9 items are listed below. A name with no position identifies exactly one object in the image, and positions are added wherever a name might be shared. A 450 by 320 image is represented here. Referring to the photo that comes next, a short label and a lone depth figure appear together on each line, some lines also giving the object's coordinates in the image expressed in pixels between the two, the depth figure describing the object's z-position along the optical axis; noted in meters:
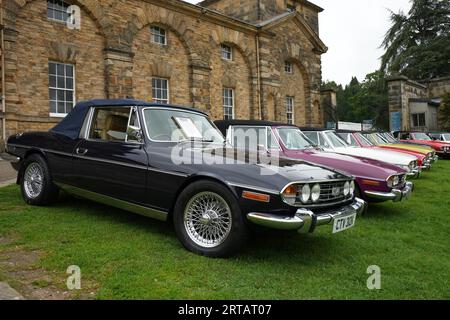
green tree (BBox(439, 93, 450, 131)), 25.80
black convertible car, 3.49
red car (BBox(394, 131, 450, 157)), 17.23
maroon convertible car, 5.72
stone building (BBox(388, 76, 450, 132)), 25.97
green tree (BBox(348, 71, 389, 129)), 36.06
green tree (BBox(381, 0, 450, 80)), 33.38
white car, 7.86
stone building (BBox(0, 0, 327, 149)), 12.48
